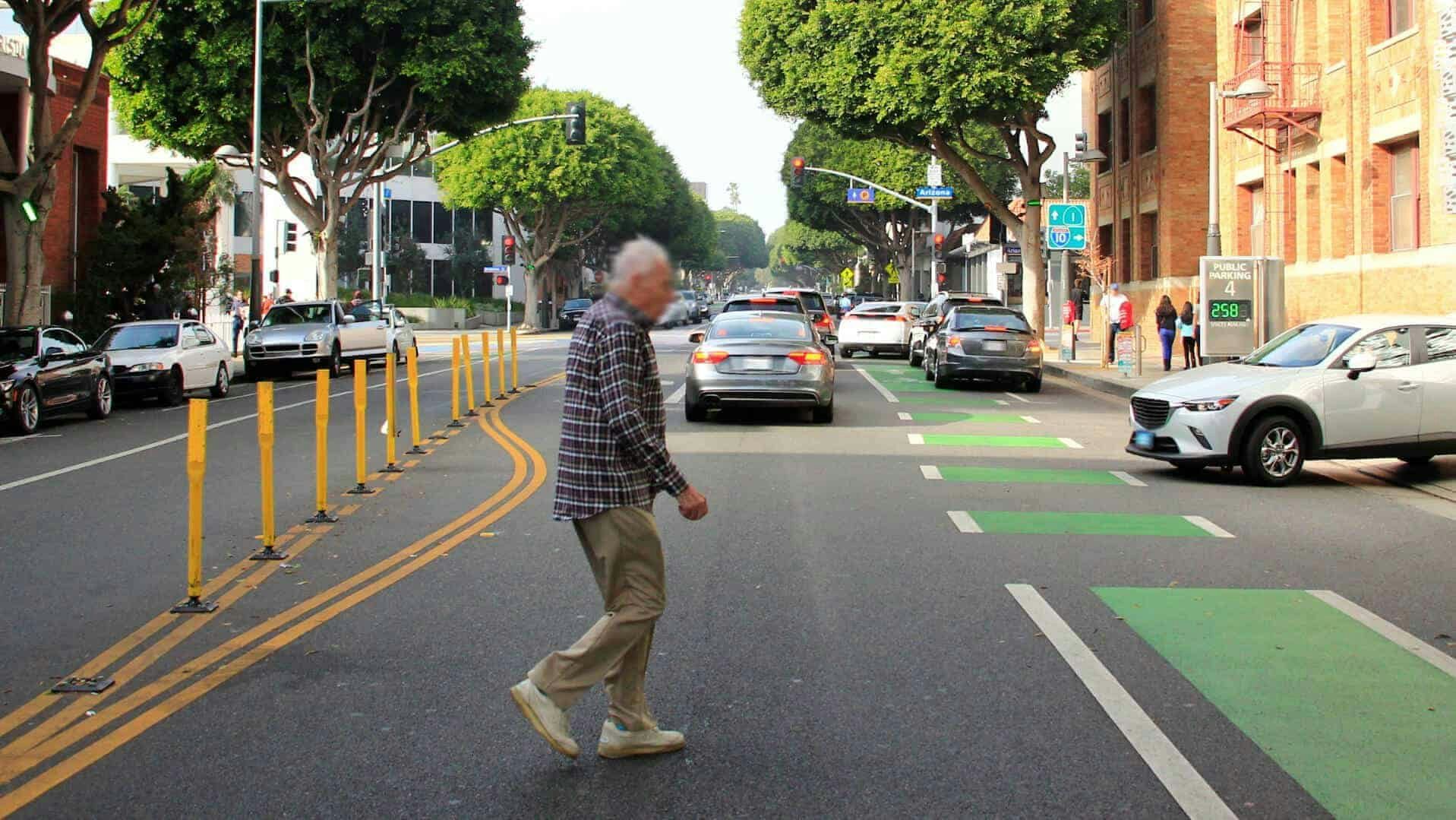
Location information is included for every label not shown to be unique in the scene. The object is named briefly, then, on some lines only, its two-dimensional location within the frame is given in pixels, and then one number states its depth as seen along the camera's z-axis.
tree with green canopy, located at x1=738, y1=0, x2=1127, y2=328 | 34.19
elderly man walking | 5.20
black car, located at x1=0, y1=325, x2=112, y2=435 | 18.33
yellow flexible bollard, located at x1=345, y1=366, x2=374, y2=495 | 12.27
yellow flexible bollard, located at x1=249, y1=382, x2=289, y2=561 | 9.24
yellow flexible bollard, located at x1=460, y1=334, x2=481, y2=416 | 20.38
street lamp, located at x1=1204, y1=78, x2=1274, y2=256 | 26.69
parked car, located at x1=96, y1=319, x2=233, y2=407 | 22.41
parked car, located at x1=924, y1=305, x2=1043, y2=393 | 24.81
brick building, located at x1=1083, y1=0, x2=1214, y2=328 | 37.19
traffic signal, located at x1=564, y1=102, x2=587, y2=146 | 35.03
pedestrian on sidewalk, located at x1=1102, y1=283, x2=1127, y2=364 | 29.72
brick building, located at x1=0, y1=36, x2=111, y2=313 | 33.09
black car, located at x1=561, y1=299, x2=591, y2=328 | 62.22
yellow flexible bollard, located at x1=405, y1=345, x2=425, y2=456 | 15.76
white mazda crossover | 13.37
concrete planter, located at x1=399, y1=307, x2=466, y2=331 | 69.44
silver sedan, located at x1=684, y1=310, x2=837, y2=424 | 18.30
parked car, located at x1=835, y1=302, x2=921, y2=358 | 36.91
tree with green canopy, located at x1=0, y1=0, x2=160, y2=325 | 23.73
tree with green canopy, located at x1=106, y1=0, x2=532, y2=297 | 33.59
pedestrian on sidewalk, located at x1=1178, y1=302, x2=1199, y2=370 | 28.66
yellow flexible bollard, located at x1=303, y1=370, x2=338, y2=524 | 10.87
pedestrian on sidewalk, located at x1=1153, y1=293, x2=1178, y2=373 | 29.06
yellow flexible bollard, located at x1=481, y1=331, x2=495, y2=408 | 21.55
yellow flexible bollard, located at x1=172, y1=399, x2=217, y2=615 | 7.77
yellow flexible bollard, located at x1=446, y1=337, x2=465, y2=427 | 18.86
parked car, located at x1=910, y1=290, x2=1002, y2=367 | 31.17
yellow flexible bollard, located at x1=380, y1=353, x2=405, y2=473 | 14.14
